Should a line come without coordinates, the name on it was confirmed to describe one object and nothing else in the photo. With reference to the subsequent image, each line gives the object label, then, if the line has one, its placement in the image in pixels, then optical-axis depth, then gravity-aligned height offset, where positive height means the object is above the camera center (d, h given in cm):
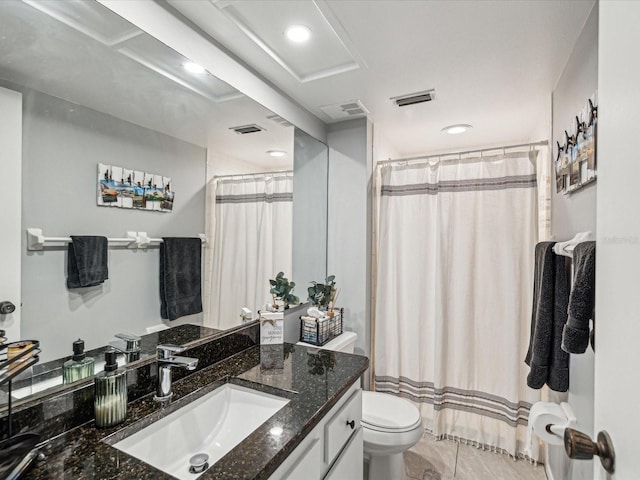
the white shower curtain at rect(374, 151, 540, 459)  215 -37
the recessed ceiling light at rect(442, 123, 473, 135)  253 +88
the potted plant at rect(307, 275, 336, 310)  219 -37
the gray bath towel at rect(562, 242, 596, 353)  103 -21
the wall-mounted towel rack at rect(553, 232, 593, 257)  125 -2
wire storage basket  202 -56
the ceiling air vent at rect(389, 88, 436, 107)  202 +90
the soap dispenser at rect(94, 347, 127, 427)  95 -45
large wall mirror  94 +28
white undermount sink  97 -63
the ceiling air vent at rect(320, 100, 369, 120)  218 +89
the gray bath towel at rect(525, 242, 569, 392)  146 -40
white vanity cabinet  96 -70
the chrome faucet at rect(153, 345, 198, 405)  113 -44
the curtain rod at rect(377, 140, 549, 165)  209 +61
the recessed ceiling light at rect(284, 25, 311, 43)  145 +93
